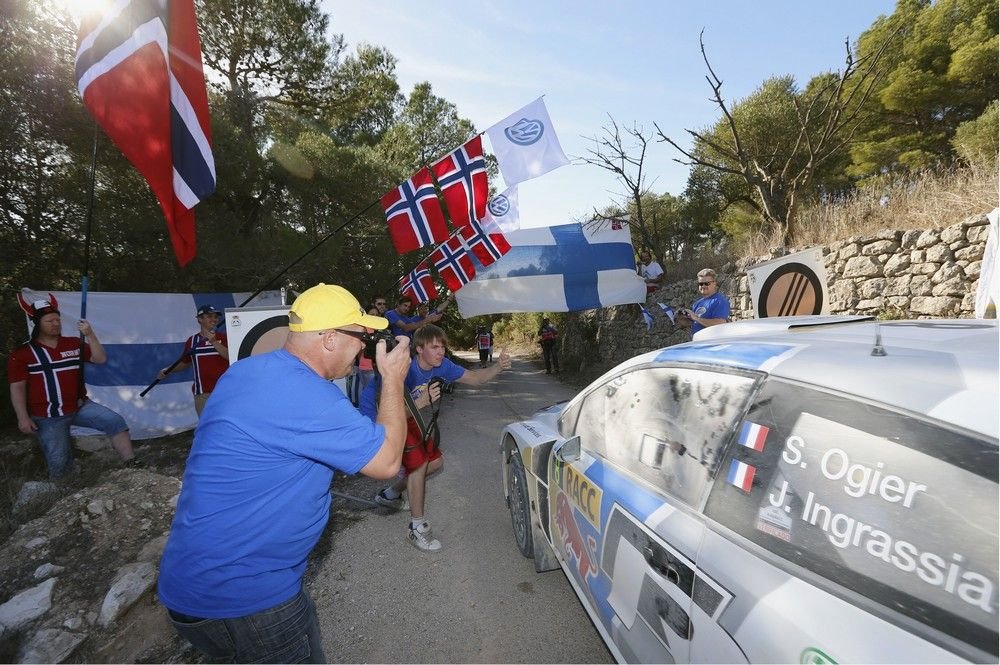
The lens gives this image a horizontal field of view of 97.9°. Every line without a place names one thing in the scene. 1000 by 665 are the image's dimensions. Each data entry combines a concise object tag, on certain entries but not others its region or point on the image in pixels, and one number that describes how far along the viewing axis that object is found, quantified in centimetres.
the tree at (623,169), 1126
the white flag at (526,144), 732
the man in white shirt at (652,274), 1179
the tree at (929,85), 1554
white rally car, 96
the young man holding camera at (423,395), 366
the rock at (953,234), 526
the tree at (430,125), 1537
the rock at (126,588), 266
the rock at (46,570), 293
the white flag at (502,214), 1016
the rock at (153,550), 321
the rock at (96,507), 350
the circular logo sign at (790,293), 507
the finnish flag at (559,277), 1155
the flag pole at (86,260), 340
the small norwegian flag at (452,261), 983
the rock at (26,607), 255
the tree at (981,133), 1256
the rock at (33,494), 385
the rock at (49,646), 236
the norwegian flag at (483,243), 1004
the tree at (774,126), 1738
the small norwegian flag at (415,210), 688
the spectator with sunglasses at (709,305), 589
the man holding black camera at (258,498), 151
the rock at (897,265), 586
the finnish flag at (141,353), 627
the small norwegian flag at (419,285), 945
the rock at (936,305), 532
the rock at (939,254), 537
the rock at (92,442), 589
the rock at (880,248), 606
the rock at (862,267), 621
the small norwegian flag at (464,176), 698
